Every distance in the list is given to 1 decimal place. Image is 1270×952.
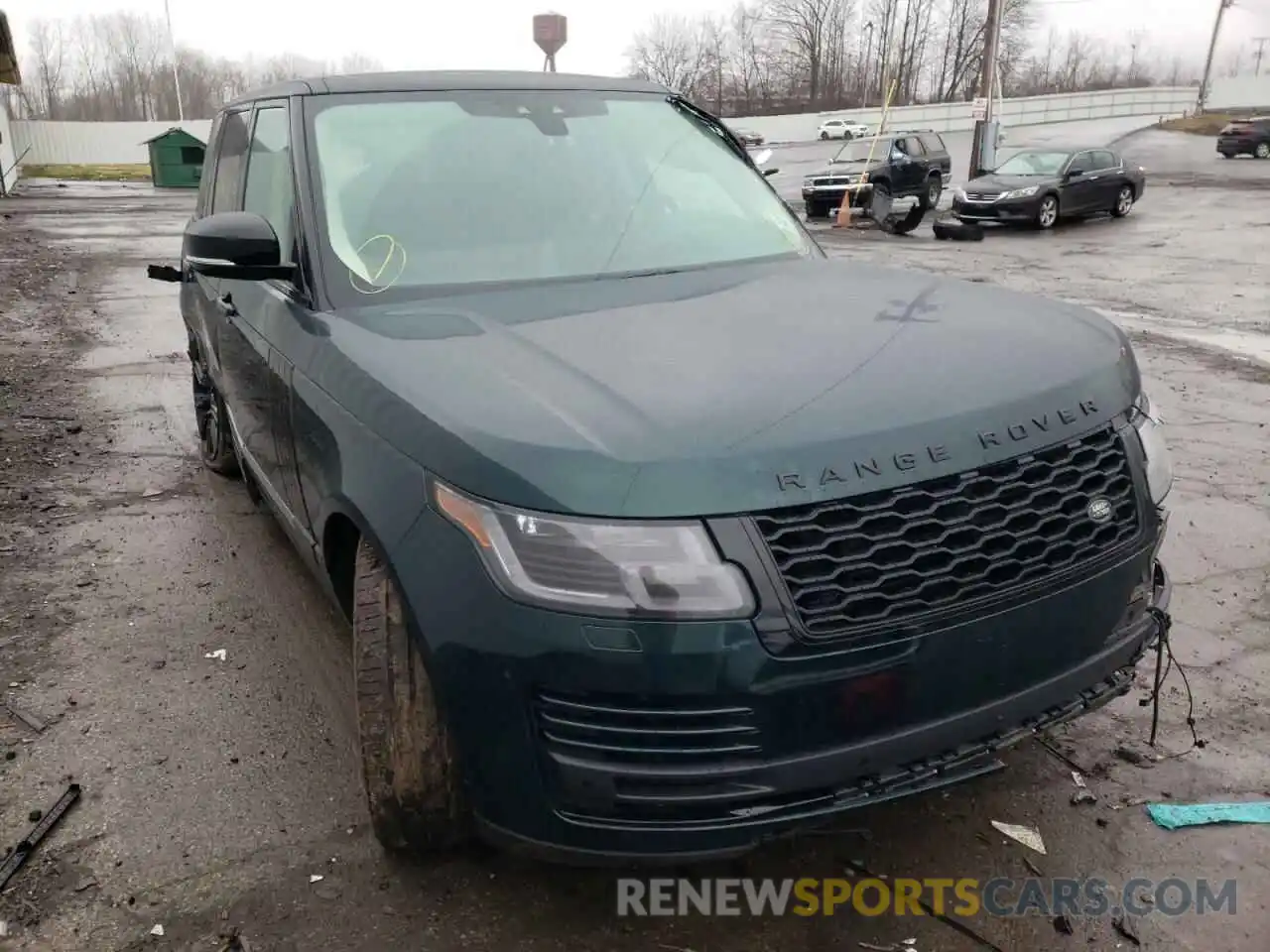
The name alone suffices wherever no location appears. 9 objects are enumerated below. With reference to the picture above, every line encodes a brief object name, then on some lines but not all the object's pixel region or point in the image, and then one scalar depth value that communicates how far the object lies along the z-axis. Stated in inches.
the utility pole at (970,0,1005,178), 930.7
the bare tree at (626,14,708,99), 2822.3
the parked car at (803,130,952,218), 852.6
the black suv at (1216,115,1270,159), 1379.2
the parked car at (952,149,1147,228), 743.1
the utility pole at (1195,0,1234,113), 2353.6
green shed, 1598.2
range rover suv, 70.6
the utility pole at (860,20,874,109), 3070.9
